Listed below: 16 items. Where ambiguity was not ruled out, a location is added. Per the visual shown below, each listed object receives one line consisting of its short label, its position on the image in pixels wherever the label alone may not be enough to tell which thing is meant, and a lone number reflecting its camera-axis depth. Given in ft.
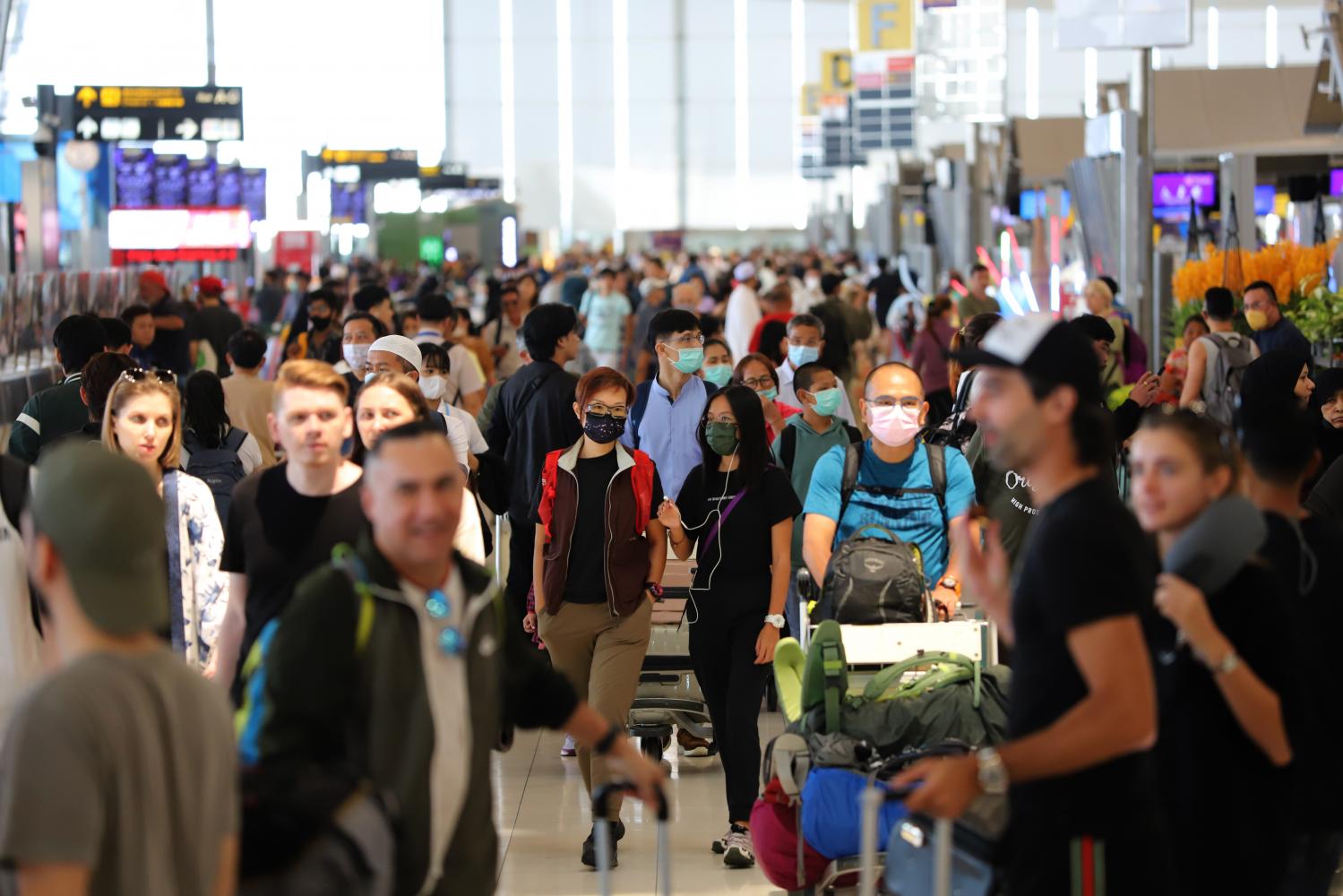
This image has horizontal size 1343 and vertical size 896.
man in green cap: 16.33
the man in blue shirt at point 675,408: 52.85
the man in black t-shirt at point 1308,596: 23.89
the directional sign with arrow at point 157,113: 137.28
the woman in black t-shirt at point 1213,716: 21.83
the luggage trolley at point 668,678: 47.45
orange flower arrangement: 78.95
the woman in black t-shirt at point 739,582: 40.19
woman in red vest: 40.75
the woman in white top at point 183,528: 33.81
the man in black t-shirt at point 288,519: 27.66
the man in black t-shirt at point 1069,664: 19.10
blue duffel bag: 30.81
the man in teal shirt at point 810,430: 48.32
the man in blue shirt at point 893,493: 39.11
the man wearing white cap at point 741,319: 99.96
